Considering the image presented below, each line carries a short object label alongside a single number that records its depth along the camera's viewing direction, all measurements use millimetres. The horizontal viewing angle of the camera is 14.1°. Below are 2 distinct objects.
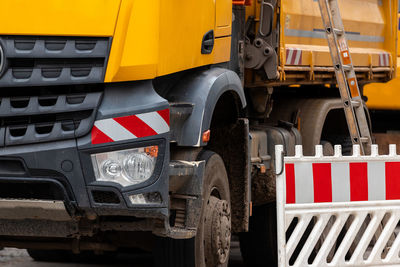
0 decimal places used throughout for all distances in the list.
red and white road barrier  9907
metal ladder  13117
